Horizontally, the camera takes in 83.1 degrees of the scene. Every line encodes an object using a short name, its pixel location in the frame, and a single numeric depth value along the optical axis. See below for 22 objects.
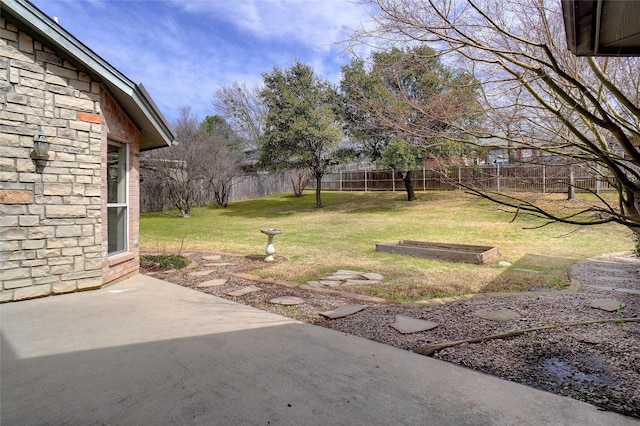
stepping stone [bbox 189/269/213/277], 6.32
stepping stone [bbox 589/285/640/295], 5.04
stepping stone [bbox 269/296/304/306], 4.66
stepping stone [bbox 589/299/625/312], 4.25
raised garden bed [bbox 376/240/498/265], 7.35
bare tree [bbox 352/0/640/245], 2.53
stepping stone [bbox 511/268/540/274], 6.47
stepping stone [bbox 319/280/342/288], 5.56
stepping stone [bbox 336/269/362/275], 6.36
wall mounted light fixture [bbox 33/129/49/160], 4.49
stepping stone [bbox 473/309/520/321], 3.98
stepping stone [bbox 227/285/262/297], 5.08
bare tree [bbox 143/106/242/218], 18.32
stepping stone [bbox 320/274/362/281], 5.93
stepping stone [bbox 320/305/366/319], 4.16
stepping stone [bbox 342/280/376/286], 5.69
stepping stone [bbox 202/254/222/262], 7.76
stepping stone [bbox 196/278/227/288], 5.65
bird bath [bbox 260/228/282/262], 7.55
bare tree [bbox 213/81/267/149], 30.09
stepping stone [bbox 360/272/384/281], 5.95
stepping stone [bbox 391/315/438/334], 3.68
